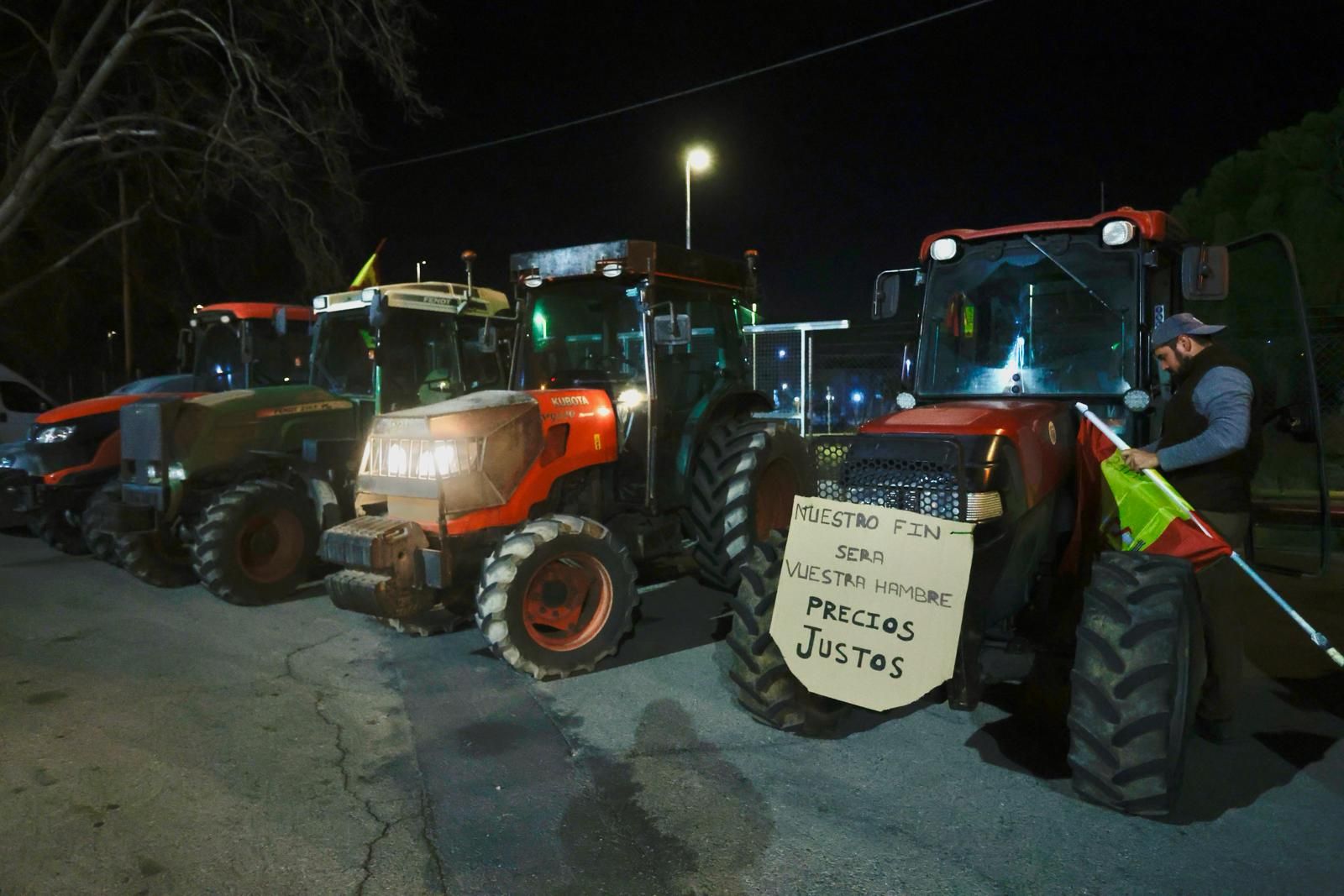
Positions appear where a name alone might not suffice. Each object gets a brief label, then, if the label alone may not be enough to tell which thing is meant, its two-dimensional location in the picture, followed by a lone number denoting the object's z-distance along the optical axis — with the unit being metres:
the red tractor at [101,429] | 9.38
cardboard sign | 3.80
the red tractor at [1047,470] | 3.55
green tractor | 7.77
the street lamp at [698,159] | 19.64
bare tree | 16.88
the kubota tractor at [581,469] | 5.59
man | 4.07
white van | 14.37
